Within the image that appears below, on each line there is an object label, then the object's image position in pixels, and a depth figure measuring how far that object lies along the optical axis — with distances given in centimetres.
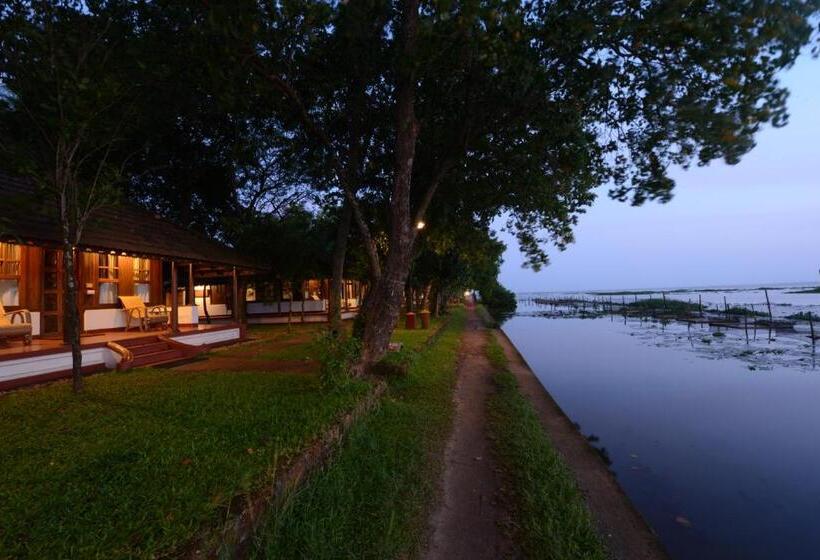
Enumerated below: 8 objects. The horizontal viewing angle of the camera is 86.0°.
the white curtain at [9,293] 980
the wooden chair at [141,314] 1186
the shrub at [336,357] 700
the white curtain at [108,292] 1234
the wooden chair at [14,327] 816
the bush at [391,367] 908
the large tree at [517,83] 633
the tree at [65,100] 600
